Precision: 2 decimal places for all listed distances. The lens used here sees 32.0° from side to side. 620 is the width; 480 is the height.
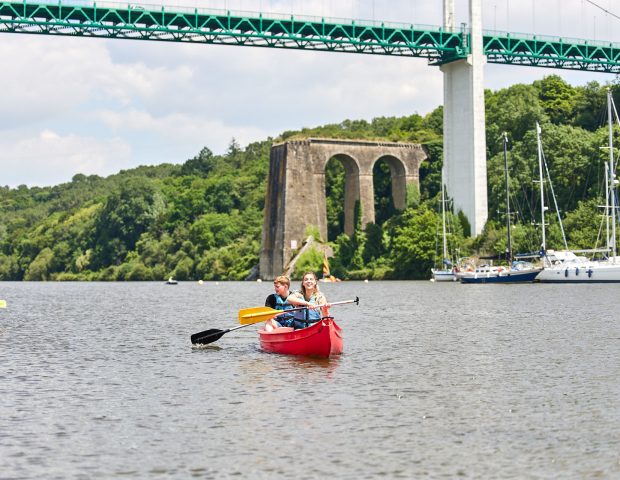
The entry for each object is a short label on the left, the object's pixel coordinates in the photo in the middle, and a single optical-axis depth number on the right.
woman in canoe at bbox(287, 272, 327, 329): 22.64
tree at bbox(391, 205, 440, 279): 83.75
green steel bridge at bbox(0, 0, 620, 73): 72.00
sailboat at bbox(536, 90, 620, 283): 63.53
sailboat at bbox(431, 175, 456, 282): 79.06
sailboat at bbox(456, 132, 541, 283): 68.69
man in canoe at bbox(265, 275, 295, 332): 24.05
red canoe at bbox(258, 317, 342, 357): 22.31
